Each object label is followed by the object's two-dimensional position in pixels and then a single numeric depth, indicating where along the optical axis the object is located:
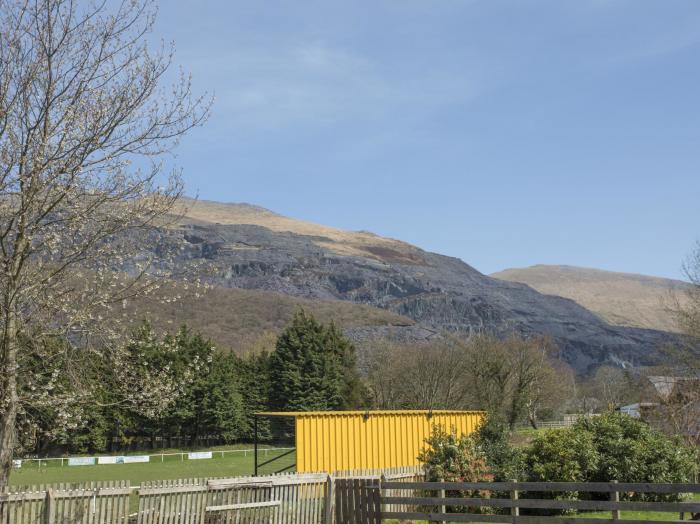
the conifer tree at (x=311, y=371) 76.75
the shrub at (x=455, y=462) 21.94
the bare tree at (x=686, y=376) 30.72
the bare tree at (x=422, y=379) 75.69
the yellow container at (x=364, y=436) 27.35
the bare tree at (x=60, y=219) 16.20
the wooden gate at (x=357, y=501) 18.45
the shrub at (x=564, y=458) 21.81
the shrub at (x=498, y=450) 22.78
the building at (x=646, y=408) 39.59
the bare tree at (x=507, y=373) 70.62
